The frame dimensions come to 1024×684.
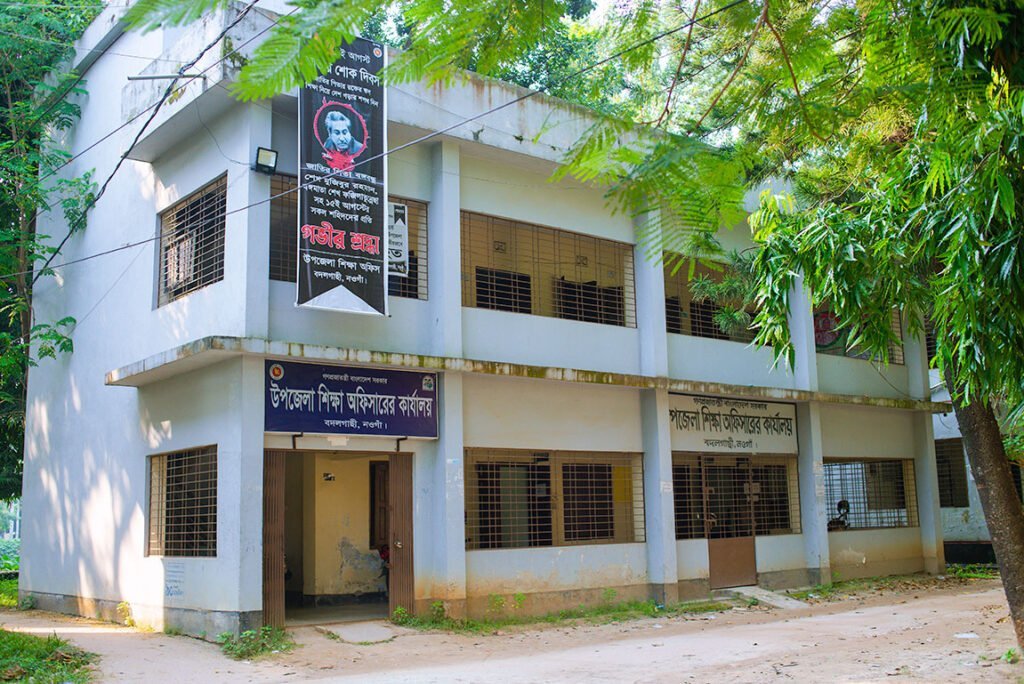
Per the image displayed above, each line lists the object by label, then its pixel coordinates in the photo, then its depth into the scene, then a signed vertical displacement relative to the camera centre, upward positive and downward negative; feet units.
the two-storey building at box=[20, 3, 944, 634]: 39.68 +4.57
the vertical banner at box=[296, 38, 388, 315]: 39.04 +12.54
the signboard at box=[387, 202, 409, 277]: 43.32 +11.32
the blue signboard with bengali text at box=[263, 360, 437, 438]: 39.14 +4.05
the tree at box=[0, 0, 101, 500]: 53.42 +19.31
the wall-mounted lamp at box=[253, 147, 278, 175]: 39.24 +13.49
